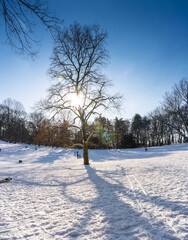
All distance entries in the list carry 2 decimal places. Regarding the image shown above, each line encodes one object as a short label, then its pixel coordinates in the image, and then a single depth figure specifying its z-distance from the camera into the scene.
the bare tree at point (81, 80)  11.01
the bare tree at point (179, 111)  32.50
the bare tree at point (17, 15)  2.59
